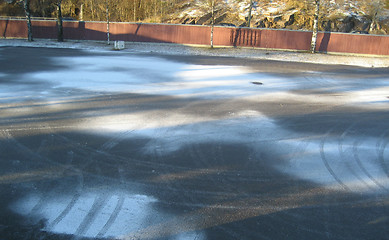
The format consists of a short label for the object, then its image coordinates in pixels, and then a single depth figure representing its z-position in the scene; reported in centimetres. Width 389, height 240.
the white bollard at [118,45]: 3194
